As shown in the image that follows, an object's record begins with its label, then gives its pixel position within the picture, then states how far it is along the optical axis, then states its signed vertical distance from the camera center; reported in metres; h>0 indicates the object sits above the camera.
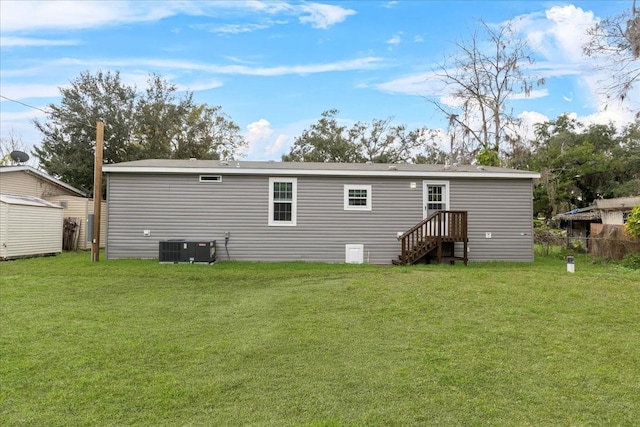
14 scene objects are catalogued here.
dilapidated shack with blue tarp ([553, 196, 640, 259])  11.60 +0.52
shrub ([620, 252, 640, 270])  9.99 -0.70
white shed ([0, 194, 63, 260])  11.00 -0.01
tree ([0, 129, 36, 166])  32.31 +6.66
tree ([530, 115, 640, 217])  27.77 +4.59
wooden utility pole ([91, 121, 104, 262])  10.28 +0.86
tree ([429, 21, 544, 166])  22.38 +8.30
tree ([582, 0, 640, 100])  12.05 +5.76
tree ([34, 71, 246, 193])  21.97 +5.89
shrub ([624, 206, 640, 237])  10.58 +0.26
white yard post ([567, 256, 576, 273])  8.84 -0.71
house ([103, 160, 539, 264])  11.13 +0.56
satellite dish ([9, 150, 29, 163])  15.34 +2.66
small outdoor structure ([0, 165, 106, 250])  14.27 +1.20
